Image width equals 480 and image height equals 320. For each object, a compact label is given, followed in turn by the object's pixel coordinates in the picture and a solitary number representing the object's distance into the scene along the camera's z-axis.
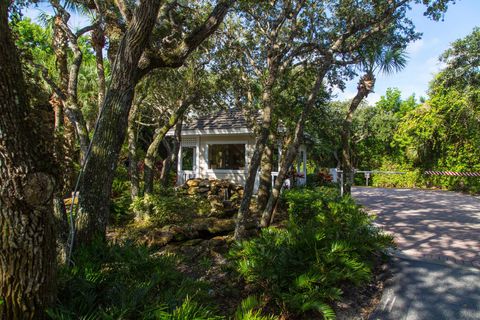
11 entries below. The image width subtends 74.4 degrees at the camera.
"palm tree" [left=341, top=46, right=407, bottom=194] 8.45
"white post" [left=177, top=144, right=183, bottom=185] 15.94
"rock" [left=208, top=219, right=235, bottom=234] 8.21
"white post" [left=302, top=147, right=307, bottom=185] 15.87
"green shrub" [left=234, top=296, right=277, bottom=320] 2.62
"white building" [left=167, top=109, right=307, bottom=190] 14.42
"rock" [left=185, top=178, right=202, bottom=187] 13.60
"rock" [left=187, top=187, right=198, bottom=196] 13.02
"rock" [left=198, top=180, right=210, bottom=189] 13.46
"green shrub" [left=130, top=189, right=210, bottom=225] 9.52
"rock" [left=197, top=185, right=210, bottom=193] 13.16
